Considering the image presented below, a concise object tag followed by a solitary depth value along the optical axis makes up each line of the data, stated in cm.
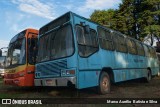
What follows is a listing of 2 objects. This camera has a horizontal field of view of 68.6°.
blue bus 427
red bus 533
